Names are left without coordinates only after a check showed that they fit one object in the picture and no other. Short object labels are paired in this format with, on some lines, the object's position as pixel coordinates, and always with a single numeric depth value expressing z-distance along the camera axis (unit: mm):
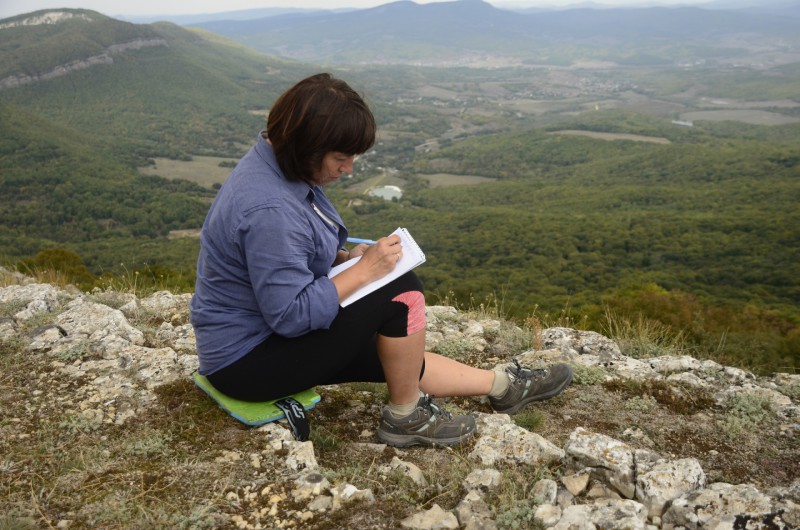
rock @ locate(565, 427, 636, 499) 2422
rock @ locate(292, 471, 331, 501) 2330
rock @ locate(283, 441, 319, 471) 2561
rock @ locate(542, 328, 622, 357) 4441
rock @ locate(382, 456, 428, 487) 2547
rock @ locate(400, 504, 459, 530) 2178
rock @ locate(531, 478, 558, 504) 2314
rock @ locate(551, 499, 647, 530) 2053
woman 2314
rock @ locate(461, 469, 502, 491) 2467
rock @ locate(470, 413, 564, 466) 2742
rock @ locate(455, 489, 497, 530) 2181
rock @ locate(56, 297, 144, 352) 3869
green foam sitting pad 2789
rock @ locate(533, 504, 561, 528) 2154
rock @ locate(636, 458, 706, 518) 2295
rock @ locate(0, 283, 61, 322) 4535
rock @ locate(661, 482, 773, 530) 2070
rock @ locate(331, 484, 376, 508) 2297
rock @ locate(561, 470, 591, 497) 2418
